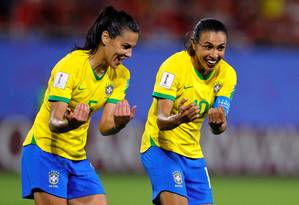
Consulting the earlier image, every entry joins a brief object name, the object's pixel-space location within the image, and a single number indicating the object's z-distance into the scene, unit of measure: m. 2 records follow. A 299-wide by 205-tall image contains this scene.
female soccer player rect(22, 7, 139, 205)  12.62
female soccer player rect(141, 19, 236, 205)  13.30
